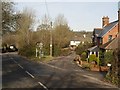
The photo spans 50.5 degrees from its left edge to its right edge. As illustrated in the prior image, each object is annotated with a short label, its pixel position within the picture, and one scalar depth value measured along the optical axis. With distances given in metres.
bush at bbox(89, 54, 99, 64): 20.04
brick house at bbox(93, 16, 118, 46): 23.63
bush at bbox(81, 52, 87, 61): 23.05
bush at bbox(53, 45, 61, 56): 30.70
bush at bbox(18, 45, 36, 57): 29.16
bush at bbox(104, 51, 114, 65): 16.44
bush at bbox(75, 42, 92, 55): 29.22
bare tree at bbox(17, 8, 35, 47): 33.52
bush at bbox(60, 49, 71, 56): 33.91
